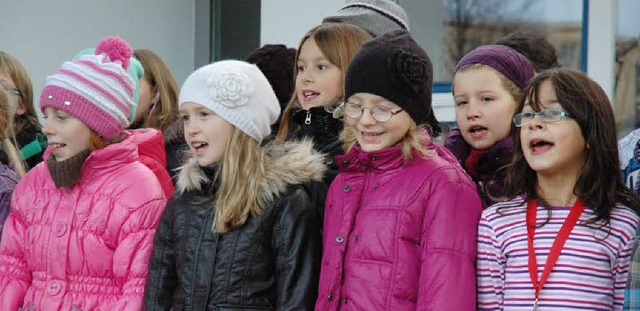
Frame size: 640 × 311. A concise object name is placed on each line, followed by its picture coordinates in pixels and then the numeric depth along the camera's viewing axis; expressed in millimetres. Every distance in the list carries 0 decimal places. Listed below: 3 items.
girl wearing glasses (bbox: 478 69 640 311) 7520
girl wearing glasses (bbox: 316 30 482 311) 7891
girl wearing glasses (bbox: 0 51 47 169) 12727
